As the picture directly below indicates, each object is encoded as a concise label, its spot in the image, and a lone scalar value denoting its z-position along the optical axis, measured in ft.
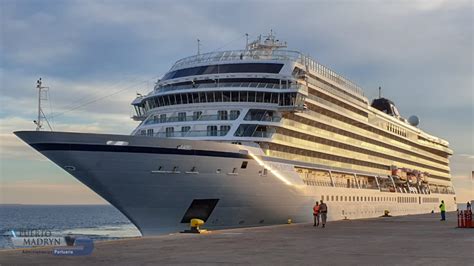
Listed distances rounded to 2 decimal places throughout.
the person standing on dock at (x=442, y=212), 110.73
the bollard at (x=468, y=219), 85.06
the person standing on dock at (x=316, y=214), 88.52
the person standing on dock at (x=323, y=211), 85.46
